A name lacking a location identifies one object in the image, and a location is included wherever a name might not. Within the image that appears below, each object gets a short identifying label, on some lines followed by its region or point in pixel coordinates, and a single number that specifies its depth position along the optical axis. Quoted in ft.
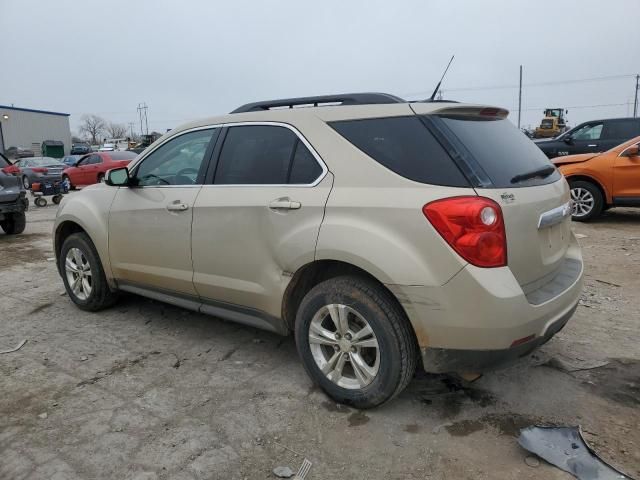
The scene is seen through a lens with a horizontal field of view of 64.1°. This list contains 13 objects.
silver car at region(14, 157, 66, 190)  60.29
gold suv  8.17
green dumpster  158.30
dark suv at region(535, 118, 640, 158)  38.45
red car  62.08
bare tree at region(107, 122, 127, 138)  358.43
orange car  26.27
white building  175.94
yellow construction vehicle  124.26
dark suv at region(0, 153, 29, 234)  29.22
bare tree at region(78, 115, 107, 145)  347.42
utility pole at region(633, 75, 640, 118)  200.68
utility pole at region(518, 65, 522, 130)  158.71
